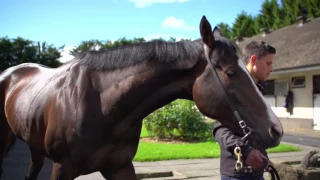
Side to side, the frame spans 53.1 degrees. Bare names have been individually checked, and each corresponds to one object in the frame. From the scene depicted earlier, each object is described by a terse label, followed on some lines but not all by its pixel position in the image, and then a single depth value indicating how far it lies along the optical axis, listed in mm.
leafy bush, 10664
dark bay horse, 2145
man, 2561
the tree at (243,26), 42188
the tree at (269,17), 36188
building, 14633
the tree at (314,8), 29781
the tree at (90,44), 56731
